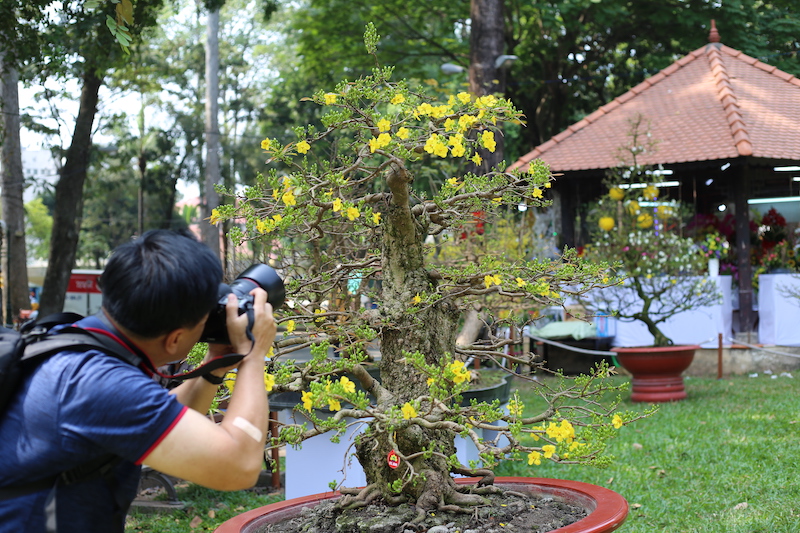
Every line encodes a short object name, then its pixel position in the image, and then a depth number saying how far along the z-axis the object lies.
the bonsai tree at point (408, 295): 2.43
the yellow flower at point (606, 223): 10.18
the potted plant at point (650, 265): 7.93
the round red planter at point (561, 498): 2.38
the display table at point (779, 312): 10.27
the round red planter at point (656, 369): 7.78
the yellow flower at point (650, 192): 9.72
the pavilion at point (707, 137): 10.46
